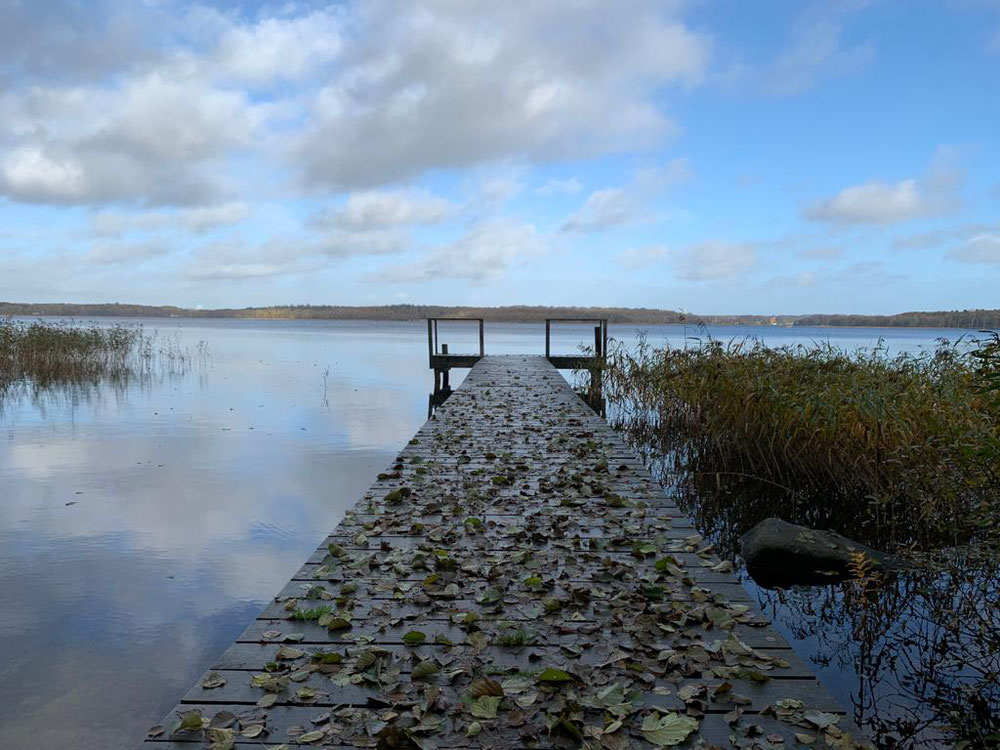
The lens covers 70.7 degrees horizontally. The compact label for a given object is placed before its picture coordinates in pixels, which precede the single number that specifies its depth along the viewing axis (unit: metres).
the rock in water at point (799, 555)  6.17
